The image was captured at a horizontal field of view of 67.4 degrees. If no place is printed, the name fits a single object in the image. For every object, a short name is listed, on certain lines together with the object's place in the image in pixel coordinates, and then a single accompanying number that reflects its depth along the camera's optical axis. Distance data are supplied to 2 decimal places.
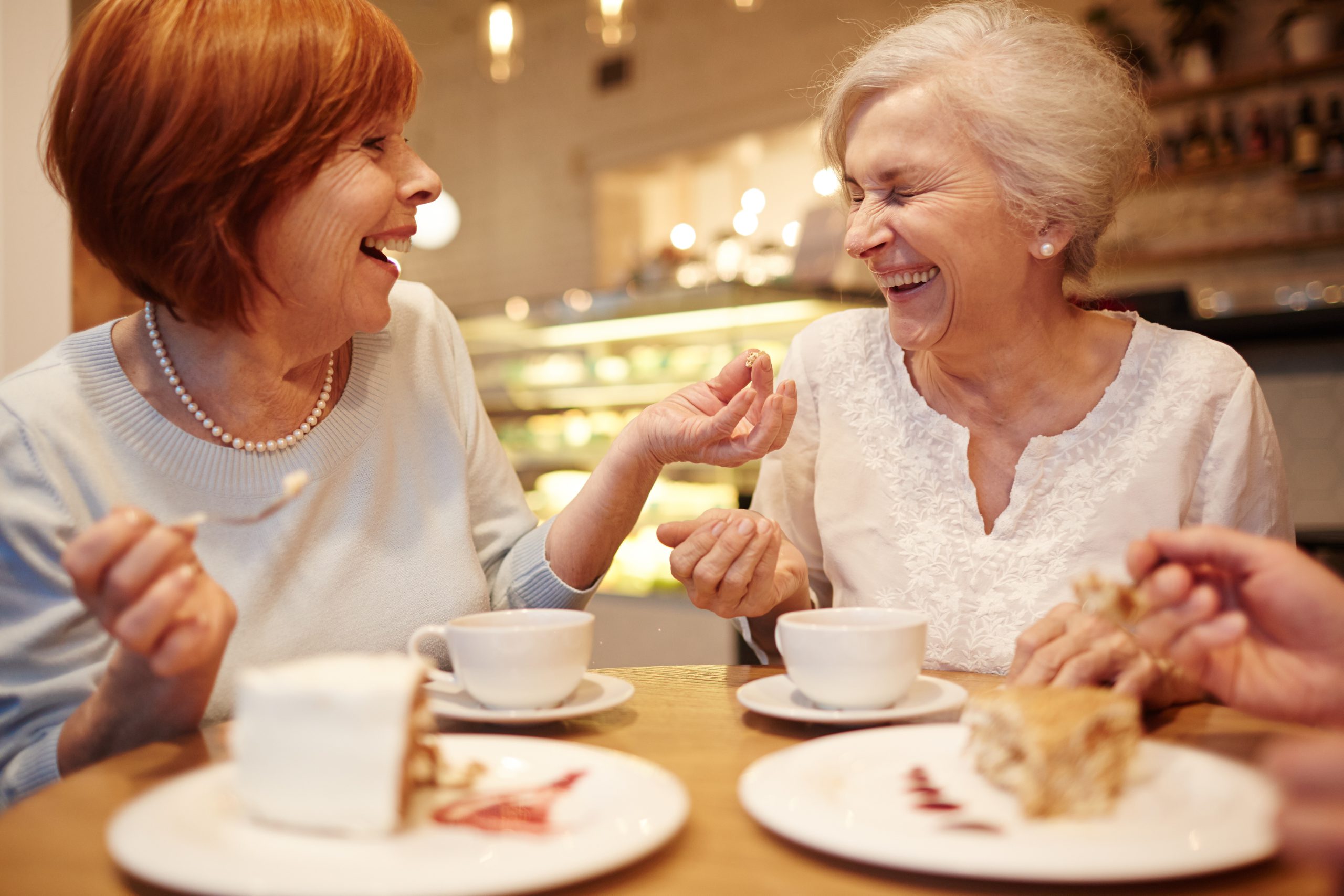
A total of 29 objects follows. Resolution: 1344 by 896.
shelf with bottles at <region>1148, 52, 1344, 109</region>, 4.74
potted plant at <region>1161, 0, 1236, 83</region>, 5.03
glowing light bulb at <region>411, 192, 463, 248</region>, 8.16
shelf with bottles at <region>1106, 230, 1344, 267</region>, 4.80
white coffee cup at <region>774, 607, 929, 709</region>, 0.95
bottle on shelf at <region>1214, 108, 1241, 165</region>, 5.03
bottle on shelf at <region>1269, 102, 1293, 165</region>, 4.89
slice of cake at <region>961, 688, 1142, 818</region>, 0.72
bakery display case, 3.67
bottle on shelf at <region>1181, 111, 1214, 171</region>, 5.12
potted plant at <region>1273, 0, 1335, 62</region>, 4.69
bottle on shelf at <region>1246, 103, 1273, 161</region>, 4.91
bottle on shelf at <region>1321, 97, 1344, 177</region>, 4.66
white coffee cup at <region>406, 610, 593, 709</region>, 0.95
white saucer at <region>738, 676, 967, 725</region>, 0.96
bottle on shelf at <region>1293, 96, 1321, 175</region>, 4.72
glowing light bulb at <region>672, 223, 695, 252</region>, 4.83
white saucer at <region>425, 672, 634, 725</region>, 0.96
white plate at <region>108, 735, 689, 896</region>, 0.59
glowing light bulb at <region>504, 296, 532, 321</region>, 4.51
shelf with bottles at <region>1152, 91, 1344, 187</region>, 4.73
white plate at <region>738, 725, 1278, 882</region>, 0.60
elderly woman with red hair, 1.09
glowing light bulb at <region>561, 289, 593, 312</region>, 4.28
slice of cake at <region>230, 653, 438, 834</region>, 0.67
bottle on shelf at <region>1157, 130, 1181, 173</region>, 5.25
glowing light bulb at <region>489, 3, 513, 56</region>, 4.05
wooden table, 0.62
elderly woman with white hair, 1.54
